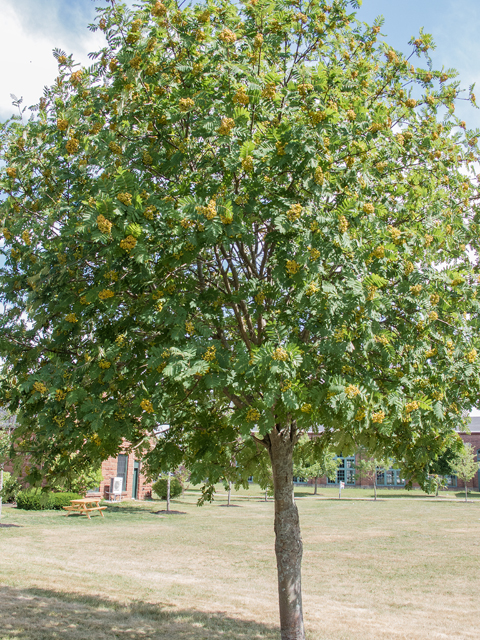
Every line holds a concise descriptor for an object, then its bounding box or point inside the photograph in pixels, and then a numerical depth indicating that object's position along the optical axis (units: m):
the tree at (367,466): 43.05
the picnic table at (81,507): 23.00
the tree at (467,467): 41.94
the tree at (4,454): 5.75
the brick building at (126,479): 30.25
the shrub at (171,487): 30.66
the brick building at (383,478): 58.40
